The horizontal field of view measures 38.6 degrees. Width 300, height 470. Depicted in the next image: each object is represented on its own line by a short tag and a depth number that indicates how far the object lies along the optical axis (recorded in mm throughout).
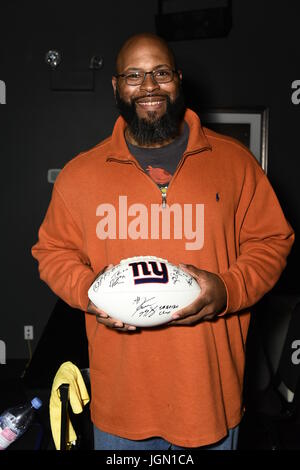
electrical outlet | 3574
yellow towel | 1314
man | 1138
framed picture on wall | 3420
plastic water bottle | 1239
